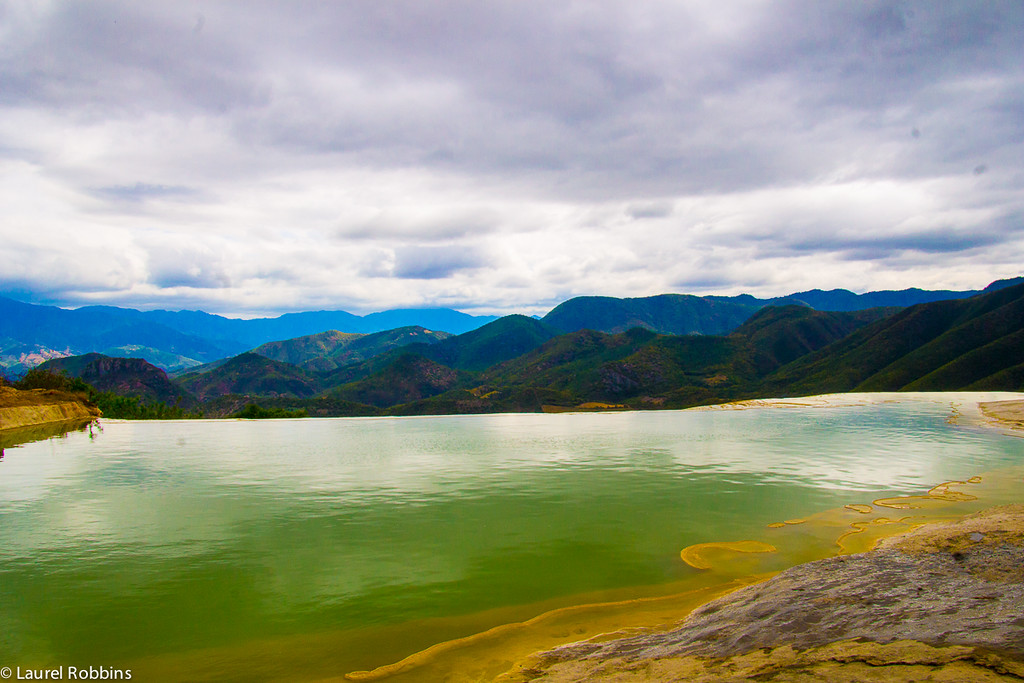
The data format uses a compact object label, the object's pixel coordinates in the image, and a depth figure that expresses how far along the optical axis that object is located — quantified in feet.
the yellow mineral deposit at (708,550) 67.67
